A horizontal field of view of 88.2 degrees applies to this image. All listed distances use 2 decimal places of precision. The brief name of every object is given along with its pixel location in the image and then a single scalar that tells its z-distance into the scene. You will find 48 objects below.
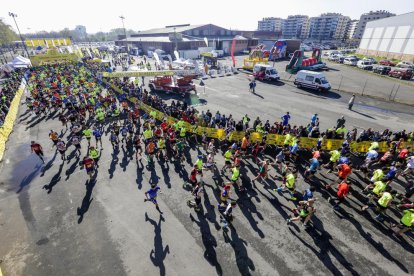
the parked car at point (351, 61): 48.25
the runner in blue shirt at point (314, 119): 17.45
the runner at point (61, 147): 14.17
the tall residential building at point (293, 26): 155.88
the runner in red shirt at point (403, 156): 12.88
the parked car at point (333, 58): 54.19
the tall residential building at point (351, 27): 145.46
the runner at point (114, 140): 15.44
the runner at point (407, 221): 8.33
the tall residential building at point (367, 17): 131.25
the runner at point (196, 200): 10.16
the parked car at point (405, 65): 42.07
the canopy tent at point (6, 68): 44.19
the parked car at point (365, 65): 43.39
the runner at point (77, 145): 14.88
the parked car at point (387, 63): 46.83
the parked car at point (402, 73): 35.22
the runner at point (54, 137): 14.85
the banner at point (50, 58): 42.53
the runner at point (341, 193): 9.85
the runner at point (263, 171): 11.73
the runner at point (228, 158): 12.67
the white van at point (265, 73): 35.44
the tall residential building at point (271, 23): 170.38
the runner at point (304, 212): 9.02
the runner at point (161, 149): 14.16
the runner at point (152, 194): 10.01
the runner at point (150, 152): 13.43
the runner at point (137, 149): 13.86
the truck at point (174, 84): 28.52
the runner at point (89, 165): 12.08
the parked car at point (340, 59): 51.62
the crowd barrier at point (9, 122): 16.72
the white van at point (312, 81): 28.66
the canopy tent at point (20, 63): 47.38
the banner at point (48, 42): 56.79
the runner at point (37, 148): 13.76
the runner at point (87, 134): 15.33
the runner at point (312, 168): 11.80
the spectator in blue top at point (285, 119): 17.69
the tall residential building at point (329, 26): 144.75
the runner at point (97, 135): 15.50
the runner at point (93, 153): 12.88
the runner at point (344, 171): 10.98
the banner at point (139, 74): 25.02
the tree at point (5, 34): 80.81
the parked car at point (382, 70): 38.37
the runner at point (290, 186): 10.49
